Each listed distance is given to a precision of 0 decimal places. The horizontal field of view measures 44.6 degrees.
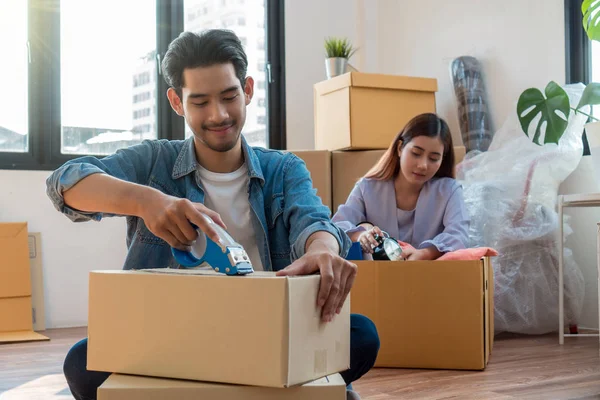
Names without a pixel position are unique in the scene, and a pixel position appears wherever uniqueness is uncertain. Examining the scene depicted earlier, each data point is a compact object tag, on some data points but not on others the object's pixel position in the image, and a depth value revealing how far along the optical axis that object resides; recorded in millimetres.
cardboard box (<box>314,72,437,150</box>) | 3105
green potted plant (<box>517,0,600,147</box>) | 2531
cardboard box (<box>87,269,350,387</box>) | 869
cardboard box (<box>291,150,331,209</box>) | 3074
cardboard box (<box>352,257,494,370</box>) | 2148
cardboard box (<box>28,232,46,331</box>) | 3215
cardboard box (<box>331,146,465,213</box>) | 3088
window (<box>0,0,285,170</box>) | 3379
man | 1165
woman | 2444
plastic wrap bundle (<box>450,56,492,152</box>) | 3246
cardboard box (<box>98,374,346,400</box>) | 884
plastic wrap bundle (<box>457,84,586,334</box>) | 2734
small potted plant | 3514
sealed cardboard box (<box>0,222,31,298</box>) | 3104
